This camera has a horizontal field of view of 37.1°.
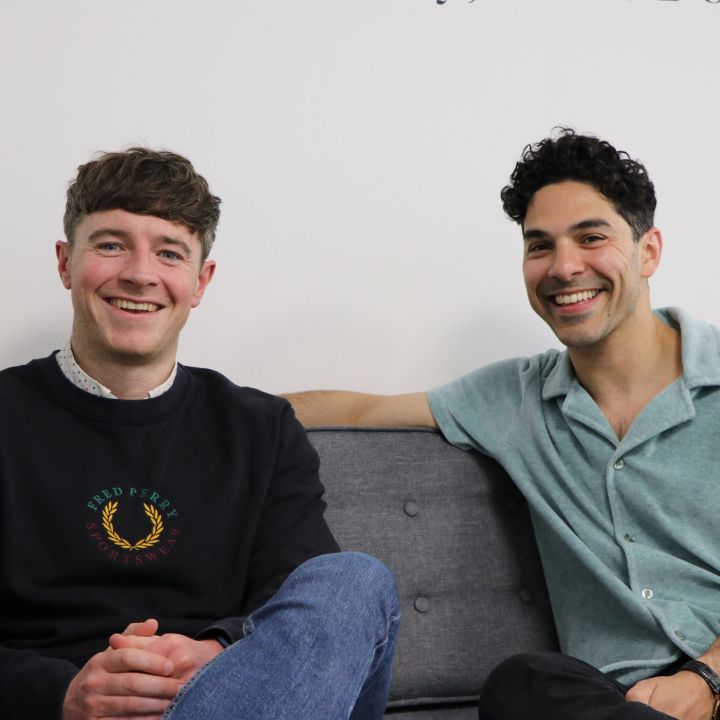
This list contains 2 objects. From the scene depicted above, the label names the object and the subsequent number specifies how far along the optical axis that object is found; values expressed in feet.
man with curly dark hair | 6.32
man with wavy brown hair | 4.73
